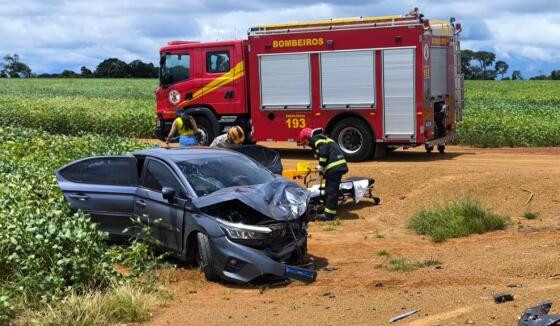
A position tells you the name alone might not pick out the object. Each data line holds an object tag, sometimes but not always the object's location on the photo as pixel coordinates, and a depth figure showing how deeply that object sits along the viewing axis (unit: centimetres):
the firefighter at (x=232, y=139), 1192
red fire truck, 1593
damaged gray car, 787
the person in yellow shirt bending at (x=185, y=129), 1407
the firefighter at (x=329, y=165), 1162
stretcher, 1227
